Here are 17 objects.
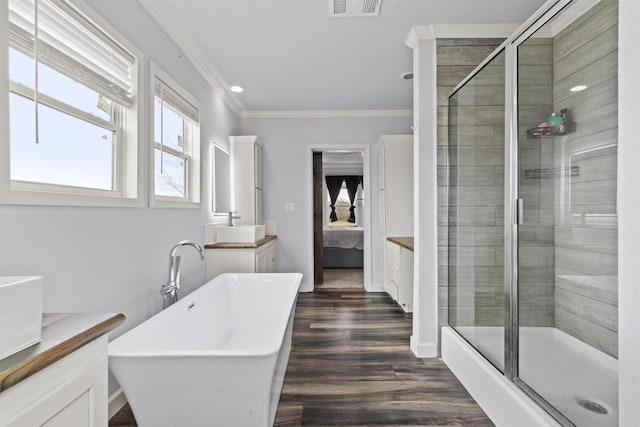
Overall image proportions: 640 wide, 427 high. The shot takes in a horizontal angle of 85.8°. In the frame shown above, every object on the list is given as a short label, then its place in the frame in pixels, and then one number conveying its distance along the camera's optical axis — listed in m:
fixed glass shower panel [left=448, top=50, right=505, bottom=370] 1.98
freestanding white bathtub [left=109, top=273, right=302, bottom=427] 1.31
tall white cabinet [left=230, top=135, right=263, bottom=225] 4.16
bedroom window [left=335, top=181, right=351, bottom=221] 8.57
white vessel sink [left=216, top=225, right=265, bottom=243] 3.53
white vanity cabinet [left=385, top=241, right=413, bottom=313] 3.53
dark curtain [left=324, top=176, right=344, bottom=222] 8.53
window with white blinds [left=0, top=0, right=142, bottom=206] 1.34
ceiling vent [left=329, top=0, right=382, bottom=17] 2.17
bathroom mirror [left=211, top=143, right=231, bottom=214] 3.58
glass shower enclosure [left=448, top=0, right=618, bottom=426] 1.49
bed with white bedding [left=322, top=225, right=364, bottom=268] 6.14
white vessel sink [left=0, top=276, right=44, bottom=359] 0.67
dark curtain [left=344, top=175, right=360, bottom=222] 8.54
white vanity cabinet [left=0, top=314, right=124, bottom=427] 0.64
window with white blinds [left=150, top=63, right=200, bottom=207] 2.37
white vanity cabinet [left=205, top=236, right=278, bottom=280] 3.30
